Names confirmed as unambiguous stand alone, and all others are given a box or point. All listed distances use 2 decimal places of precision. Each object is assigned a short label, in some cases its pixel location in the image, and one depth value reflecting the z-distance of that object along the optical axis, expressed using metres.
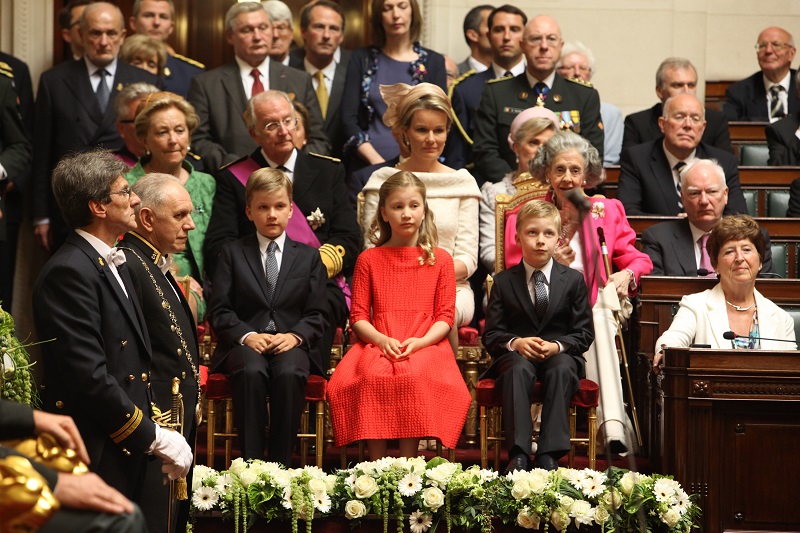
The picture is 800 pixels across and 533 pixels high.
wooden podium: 9.77
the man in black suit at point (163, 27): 15.07
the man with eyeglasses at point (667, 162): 13.82
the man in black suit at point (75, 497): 5.47
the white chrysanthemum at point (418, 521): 9.27
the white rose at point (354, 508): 9.23
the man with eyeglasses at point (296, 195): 11.80
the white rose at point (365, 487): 9.30
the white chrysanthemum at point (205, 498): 9.27
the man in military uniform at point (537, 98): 13.93
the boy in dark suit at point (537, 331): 10.26
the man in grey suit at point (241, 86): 13.74
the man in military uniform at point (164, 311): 7.92
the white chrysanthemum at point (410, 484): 9.29
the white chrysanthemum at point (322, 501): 9.27
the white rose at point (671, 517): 9.11
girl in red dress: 10.26
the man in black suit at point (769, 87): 17.42
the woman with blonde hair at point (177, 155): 11.82
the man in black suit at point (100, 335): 7.02
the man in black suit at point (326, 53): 15.10
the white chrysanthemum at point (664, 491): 9.20
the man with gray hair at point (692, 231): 12.27
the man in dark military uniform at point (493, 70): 14.63
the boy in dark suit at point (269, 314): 10.23
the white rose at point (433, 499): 9.22
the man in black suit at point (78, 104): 13.76
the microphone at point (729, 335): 10.10
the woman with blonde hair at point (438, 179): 12.09
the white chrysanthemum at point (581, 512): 9.14
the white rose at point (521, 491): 9.25
